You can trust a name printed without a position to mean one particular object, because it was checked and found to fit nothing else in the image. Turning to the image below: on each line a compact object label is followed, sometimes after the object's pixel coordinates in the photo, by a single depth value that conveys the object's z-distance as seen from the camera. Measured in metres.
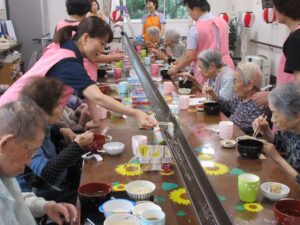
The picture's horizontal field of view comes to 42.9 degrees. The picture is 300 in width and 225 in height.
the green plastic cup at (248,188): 1.56
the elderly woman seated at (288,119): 1.90
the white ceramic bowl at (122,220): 1.34
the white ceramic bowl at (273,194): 1.58
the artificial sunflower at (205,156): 2.03
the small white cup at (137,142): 2.04
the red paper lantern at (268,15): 6.72
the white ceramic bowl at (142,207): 1.44
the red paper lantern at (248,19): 7.55
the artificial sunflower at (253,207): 1.52
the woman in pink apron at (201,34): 3.98
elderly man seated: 1.11
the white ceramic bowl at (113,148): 2.06
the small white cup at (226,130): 2.28
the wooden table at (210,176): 1.50
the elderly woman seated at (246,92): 2.83
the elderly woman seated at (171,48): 5.43
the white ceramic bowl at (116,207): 1.45
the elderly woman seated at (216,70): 3.41
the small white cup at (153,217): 1.32
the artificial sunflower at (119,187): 1.69
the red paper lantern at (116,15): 6.33
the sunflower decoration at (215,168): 1.85
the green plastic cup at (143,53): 5.33
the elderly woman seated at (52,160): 1.72
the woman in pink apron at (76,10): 3.66
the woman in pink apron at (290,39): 2.15
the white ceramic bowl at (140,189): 1.57
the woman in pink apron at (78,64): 2.13
